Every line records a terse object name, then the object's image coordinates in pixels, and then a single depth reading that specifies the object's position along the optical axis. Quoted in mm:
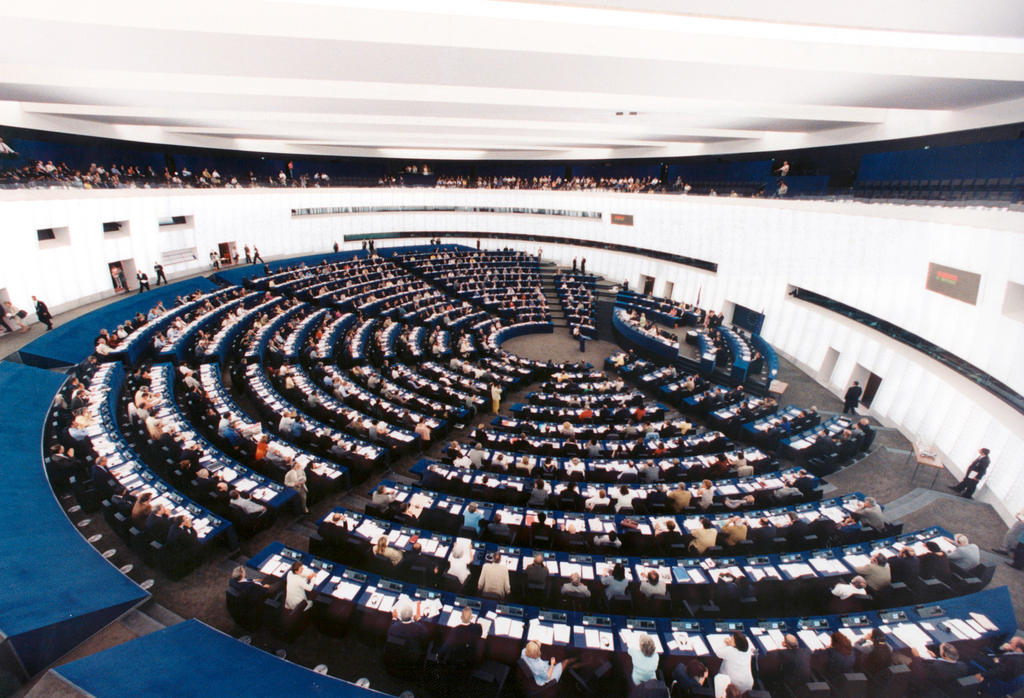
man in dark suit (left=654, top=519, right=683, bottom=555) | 8445
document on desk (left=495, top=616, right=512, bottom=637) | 6312
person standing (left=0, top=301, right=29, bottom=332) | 15477
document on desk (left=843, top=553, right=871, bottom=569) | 8000
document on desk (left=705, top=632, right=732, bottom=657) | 6195
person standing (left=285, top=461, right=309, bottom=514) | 9352
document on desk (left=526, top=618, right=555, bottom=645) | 6254
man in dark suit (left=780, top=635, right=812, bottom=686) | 6031
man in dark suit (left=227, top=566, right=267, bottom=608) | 6711
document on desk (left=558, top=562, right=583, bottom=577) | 7465
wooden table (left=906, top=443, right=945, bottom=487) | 11617
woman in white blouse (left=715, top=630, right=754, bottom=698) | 5750
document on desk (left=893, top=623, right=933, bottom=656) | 6449
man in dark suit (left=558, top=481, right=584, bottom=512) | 9625
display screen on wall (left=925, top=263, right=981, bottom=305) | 12516
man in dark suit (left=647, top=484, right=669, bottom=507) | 9555
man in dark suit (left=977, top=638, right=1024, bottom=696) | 5918
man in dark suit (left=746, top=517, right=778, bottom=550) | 8672
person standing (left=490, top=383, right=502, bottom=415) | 15016
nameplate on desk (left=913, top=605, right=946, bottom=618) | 7043
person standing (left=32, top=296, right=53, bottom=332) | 15461
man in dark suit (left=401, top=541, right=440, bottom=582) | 7496
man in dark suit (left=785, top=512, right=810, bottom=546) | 8828
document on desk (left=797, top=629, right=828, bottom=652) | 6367
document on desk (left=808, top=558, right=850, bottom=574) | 7859
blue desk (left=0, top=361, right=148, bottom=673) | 5582
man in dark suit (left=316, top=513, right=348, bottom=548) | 7969
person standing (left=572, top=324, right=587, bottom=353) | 22677
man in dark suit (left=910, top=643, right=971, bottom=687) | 6094
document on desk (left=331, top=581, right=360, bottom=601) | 6793
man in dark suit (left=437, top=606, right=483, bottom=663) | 5906
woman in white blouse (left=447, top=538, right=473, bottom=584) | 7246
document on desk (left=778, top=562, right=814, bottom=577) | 7734
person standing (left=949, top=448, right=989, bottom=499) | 11156
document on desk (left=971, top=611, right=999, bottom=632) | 6770
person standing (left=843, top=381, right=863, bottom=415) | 16141
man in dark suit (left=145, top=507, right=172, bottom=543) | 7555
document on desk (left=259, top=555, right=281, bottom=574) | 7160
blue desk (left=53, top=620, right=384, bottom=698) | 4695
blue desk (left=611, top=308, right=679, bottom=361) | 20469
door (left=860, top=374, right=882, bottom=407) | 16828
